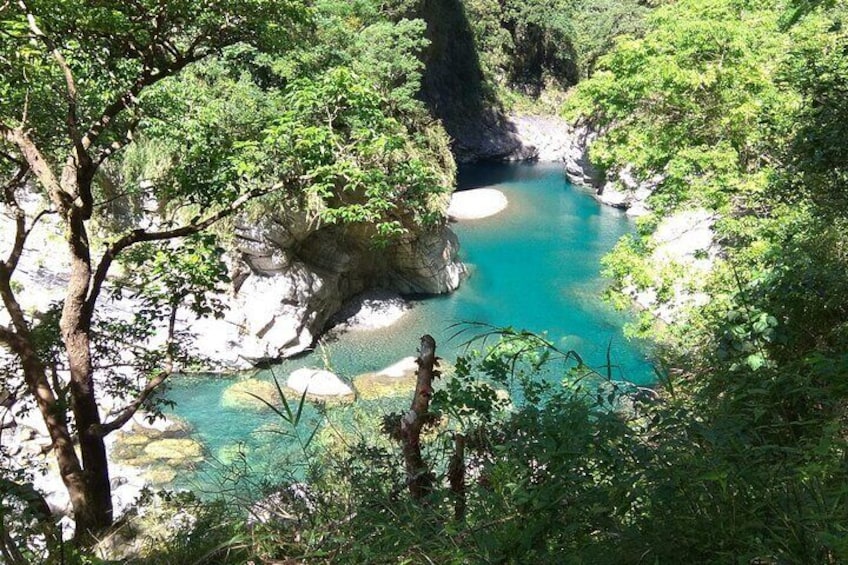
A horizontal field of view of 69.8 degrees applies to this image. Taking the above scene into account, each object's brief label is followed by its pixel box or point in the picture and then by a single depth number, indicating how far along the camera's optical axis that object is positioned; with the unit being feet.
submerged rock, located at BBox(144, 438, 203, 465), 31.73
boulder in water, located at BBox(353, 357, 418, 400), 37.96
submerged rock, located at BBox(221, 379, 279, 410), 36.65
